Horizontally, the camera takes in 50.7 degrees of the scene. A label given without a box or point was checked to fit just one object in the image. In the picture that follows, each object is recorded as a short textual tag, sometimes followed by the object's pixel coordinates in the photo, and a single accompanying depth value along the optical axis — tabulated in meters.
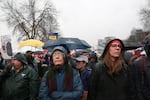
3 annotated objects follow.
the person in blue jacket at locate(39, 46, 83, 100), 2.39
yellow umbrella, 6.87
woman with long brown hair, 2.31
